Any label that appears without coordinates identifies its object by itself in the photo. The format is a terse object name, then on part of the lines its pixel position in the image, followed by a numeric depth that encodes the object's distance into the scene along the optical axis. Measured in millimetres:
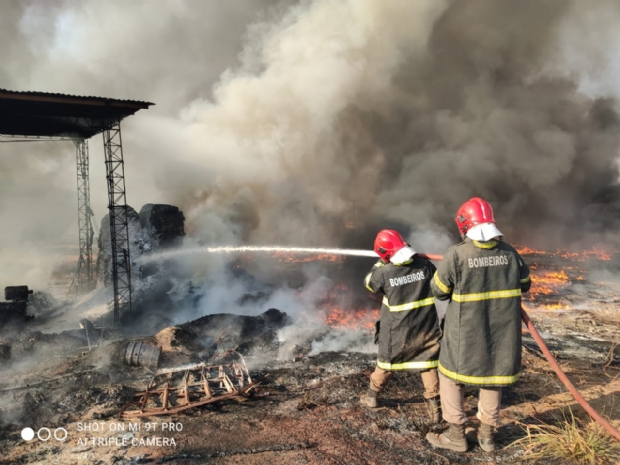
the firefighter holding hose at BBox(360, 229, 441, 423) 3799
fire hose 3057
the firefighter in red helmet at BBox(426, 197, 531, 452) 3115
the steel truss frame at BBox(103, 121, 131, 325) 12383
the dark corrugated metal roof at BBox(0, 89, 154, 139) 10531
